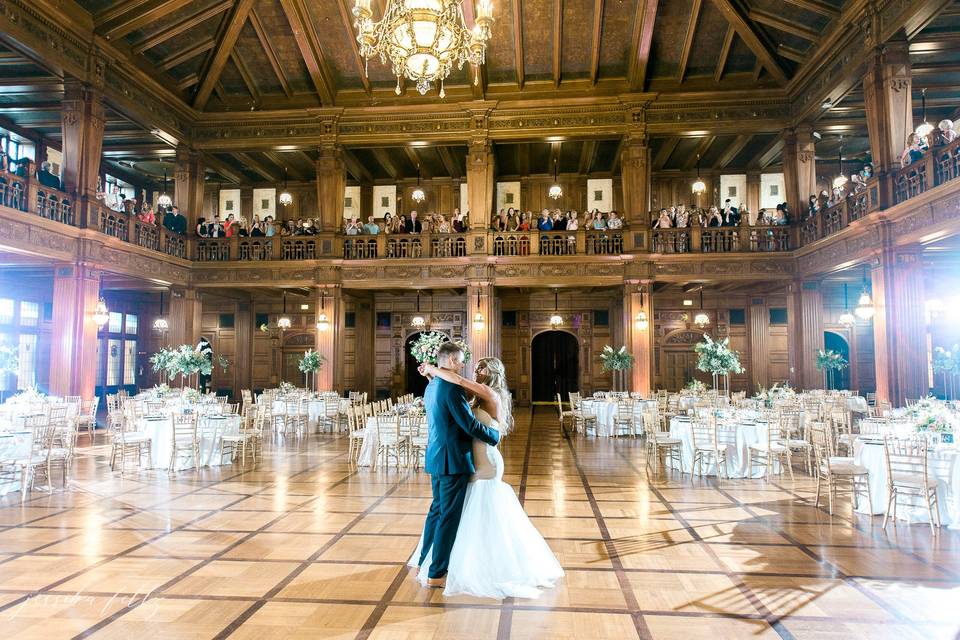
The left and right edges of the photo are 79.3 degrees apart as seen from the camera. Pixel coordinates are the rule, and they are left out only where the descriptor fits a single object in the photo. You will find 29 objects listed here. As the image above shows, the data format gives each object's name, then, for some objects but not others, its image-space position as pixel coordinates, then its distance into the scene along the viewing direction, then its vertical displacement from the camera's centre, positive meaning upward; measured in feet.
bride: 12.08 -3.73
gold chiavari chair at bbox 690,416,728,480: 25.44 -3.90
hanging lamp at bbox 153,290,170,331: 56.85 +3.54
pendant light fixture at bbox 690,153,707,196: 55.11 +16.24
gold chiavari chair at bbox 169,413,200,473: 26.20 -3.58
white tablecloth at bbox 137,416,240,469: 26.78 -3.62
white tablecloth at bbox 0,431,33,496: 21.16 -3.15
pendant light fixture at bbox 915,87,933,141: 36.95 +14.87
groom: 11.93 -1.90
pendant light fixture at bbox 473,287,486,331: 46.50 +2.90
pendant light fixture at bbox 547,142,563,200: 55.36 +16.53
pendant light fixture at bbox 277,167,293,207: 57.00 +16.00
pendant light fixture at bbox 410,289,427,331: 60.64 +3.75
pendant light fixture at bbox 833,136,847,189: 42.02 +13.63
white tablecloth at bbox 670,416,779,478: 25.63 -3.88
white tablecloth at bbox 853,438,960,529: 17.90 -4.16
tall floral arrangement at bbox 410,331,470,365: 30.98 +0.62
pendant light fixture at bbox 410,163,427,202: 58.54 +16.58
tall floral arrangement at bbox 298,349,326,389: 46.73 -0.24
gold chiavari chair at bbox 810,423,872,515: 19.04 -3.78
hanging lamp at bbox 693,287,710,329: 56.29 +3.69
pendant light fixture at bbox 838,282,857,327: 44.75 +3.02
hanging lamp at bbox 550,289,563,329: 59.72 +4.23
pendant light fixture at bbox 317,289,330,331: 48.26 +3.07
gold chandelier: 21.09 +12.56
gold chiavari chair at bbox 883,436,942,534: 17.57 -3.75
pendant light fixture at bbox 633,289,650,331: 46.21 +2.84
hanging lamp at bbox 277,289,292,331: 57.31 +3.68
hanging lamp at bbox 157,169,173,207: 53.73 +15.02
